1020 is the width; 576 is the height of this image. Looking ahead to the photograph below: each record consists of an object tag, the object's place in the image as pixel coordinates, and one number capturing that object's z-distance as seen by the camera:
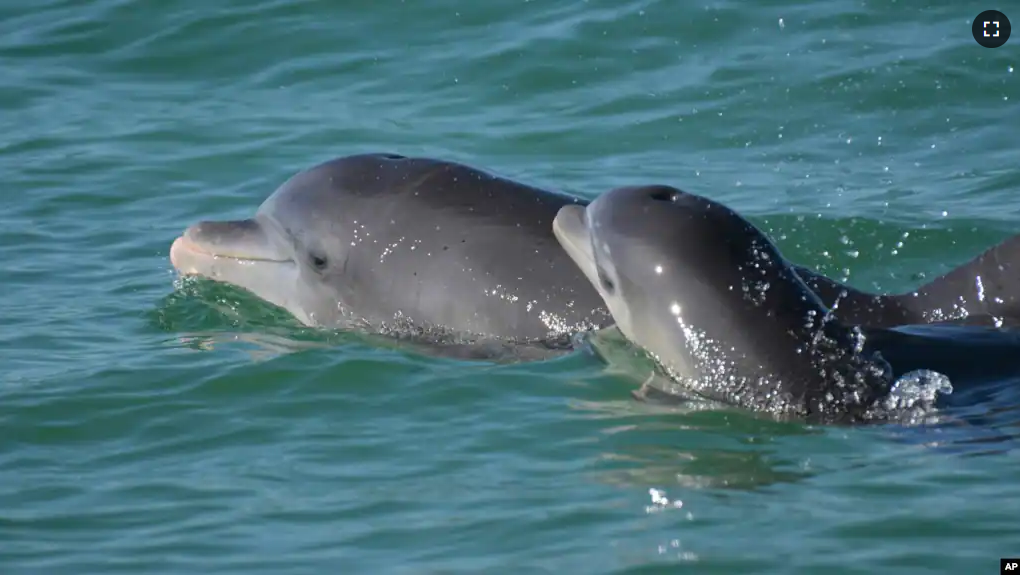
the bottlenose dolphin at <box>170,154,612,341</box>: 21.53
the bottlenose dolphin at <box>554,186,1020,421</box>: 18.81
